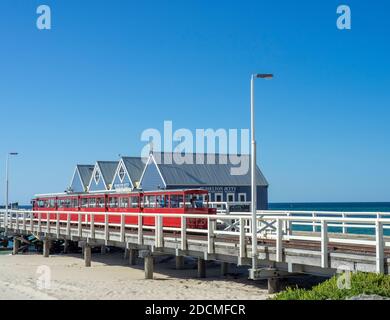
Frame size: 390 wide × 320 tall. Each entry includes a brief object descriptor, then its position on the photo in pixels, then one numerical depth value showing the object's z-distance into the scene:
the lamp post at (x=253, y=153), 14.99
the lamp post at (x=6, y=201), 39.50
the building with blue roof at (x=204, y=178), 42.66
